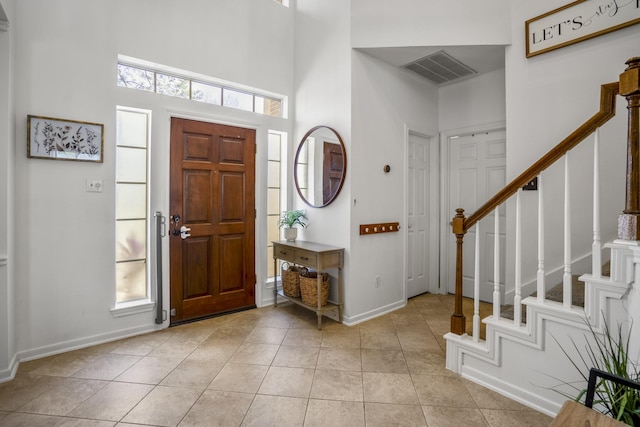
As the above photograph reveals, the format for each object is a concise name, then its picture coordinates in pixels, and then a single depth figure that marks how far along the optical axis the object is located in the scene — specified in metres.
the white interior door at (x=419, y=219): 3.96
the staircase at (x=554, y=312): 1.52
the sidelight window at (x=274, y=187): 3.83
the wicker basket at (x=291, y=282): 3.45
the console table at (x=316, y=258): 3.05
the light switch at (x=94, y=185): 2.68
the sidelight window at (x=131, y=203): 2.90
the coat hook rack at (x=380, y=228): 3.29
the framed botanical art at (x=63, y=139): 2.45
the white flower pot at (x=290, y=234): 3.55
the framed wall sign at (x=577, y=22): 2.30
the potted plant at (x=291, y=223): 3.54
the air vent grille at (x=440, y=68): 3.36
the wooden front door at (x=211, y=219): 3.15
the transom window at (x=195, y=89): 2.96
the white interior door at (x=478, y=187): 3.72
